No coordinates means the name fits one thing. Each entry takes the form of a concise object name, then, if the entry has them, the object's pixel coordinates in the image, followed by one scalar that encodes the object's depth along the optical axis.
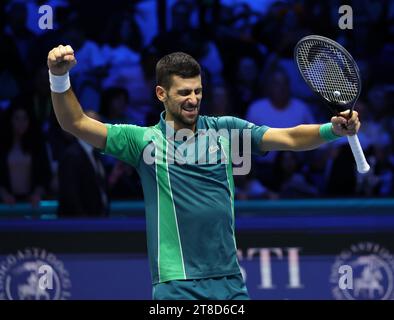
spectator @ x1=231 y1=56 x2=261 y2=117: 18.94
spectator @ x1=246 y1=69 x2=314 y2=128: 18.55
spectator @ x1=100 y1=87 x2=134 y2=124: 18.67
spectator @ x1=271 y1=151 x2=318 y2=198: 18.08
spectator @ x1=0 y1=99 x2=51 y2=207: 18.23
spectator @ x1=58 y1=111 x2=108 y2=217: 17.45
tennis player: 10.67
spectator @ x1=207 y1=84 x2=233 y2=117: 18.42
